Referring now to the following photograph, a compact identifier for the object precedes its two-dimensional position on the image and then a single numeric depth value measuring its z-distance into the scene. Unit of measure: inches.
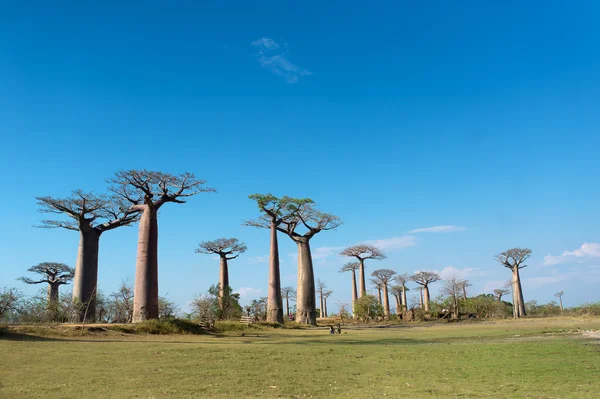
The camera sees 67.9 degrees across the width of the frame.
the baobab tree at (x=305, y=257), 1581.0
